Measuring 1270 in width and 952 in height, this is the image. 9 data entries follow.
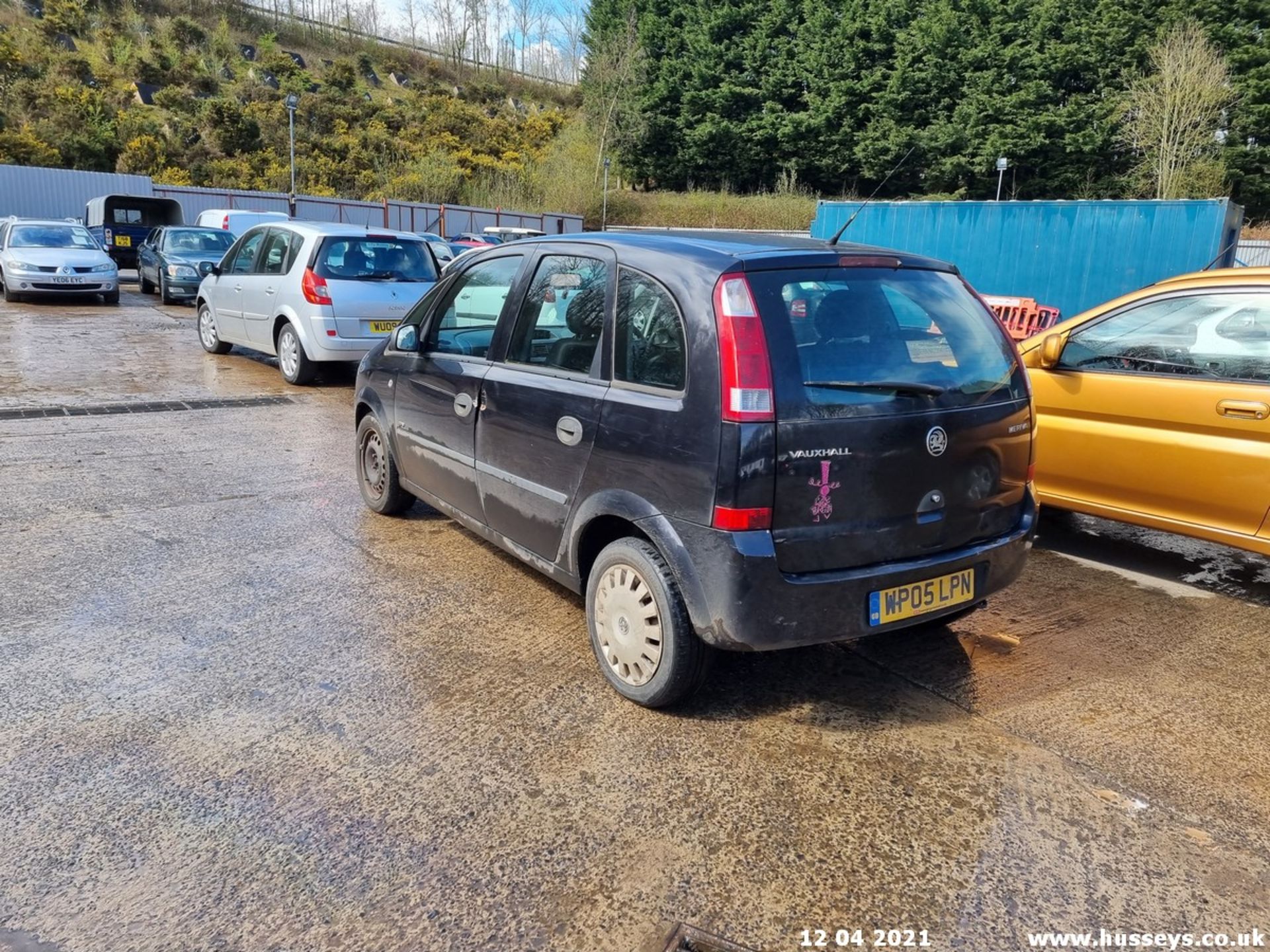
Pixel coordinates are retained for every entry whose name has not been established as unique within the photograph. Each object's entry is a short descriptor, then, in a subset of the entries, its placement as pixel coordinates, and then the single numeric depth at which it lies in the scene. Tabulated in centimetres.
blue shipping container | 1475
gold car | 435
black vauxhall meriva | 290
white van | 2184
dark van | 2338
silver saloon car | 1605
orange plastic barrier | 1405
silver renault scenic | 921
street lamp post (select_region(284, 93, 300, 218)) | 3200
